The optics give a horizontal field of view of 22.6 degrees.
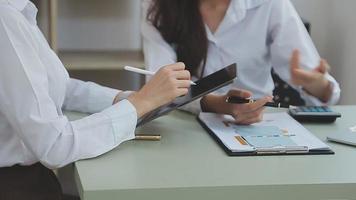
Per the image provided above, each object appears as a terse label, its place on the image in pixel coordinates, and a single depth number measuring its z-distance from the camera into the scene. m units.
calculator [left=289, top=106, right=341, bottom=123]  1.88
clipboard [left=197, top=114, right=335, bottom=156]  1.63
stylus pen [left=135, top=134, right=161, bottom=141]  1.72
